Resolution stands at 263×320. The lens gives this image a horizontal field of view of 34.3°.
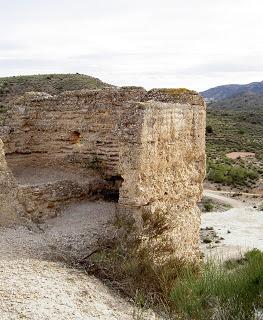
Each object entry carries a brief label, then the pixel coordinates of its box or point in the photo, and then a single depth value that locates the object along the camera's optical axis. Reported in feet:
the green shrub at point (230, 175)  86.42
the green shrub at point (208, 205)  68.28
